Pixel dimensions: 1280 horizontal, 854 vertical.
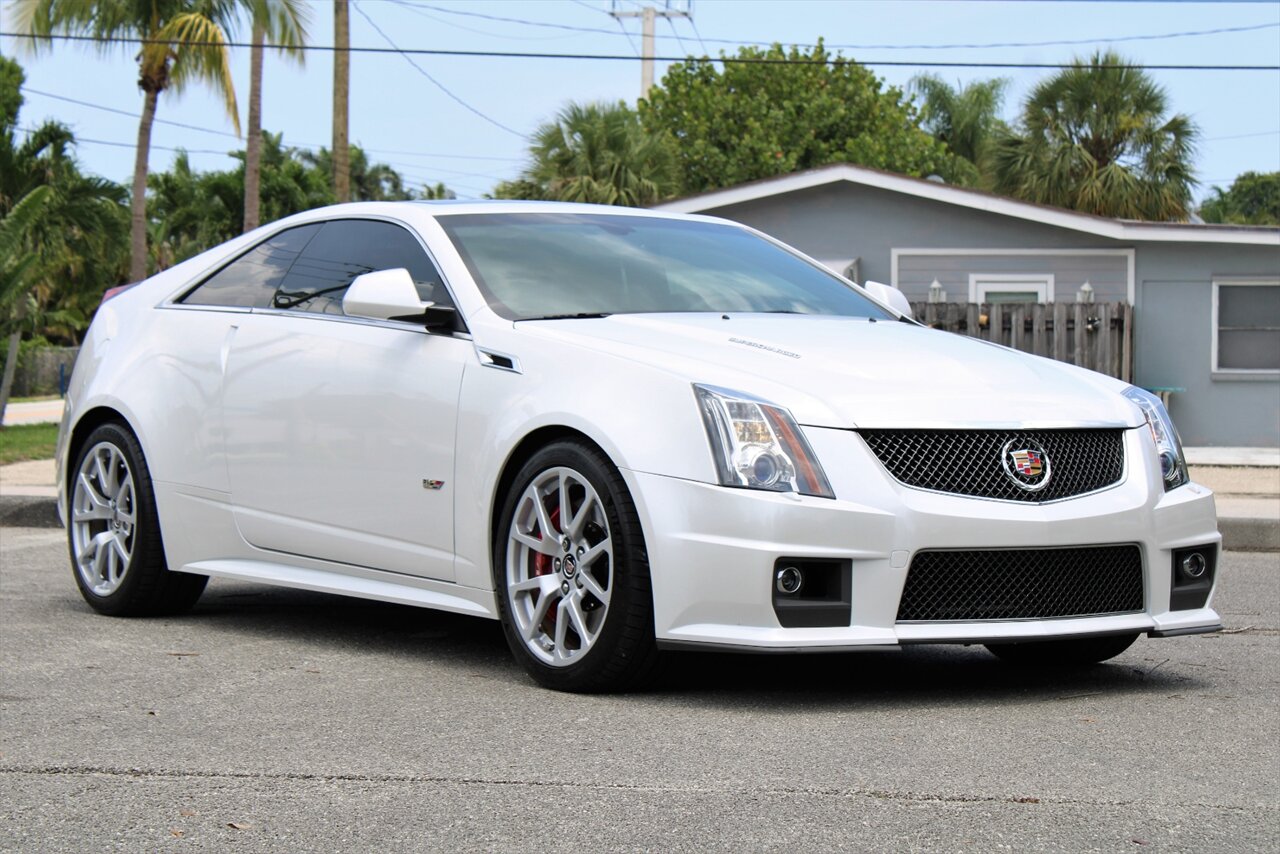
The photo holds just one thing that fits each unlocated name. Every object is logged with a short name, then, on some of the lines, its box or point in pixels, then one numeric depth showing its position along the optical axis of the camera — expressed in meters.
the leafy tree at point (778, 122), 49.59
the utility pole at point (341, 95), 22.27
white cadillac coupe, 4.82
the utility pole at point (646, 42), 48.19
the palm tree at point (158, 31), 27.48
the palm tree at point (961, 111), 56.16
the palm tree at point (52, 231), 22.75
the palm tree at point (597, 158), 31.86
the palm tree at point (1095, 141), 29.61
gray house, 20.11
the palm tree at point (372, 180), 78.69
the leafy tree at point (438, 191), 75.59
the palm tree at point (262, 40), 27.45
